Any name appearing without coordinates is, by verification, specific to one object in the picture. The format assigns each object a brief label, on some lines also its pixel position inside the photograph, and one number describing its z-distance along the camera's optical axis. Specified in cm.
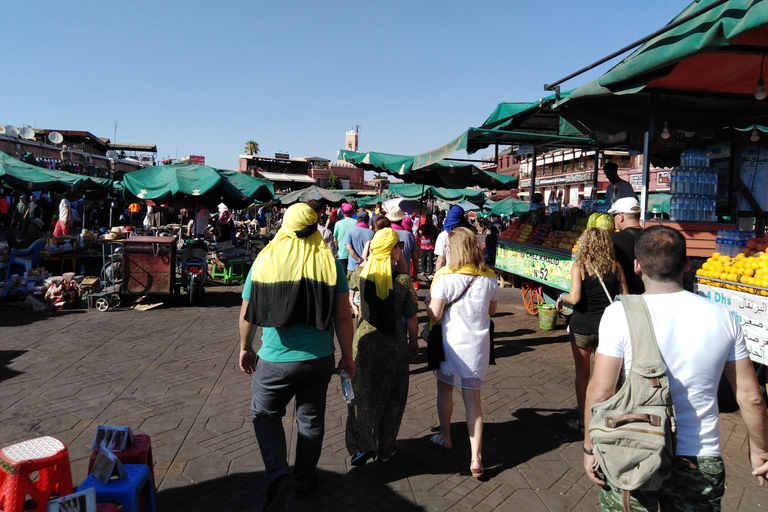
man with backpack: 195
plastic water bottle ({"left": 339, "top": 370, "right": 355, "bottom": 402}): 321
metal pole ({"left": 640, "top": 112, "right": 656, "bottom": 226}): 589
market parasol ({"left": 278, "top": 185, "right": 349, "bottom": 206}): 1711
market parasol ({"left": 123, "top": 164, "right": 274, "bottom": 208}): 1005
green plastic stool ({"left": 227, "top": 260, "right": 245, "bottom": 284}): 1214
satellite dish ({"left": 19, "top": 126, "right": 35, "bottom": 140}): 2011
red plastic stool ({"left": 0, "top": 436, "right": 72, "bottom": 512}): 216
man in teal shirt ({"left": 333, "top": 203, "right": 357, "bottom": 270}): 810
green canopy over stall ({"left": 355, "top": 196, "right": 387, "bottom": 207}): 2841
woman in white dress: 351
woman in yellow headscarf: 355
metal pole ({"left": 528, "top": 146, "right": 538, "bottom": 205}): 1058
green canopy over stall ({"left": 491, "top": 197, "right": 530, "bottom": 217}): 2344
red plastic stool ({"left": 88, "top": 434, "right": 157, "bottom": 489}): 270
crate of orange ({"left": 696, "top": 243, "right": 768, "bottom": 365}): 425
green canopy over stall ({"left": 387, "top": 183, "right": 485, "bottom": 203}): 2085
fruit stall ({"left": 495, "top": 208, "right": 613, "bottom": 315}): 732
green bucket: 781
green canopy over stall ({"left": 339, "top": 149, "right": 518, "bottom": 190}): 1097
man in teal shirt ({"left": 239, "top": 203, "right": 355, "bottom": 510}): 292
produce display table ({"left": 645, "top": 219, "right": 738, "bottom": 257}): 627
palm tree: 9850
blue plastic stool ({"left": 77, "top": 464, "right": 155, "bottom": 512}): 231
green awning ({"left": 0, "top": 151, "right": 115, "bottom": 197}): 1220
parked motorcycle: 945
